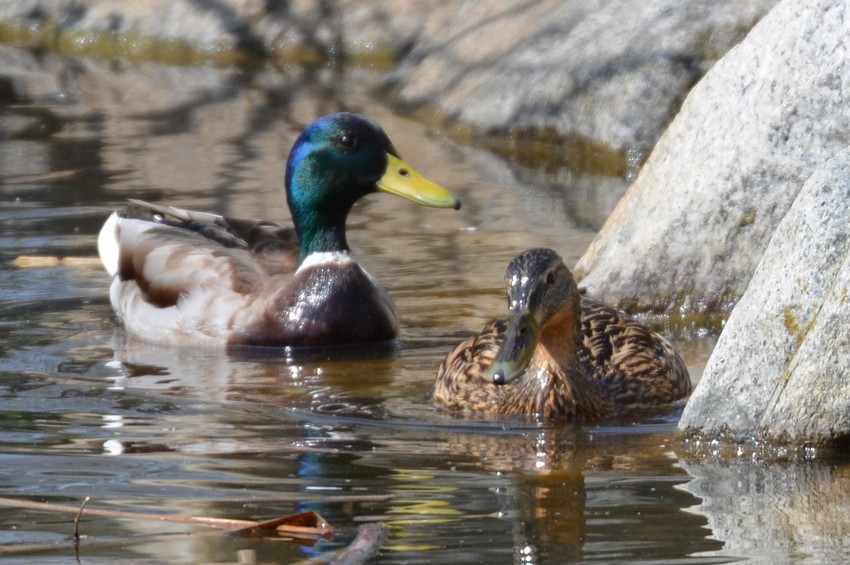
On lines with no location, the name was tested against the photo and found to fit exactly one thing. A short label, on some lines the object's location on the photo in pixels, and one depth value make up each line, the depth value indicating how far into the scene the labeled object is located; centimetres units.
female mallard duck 1345
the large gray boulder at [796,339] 1208
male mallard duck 1773
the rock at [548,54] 2620
